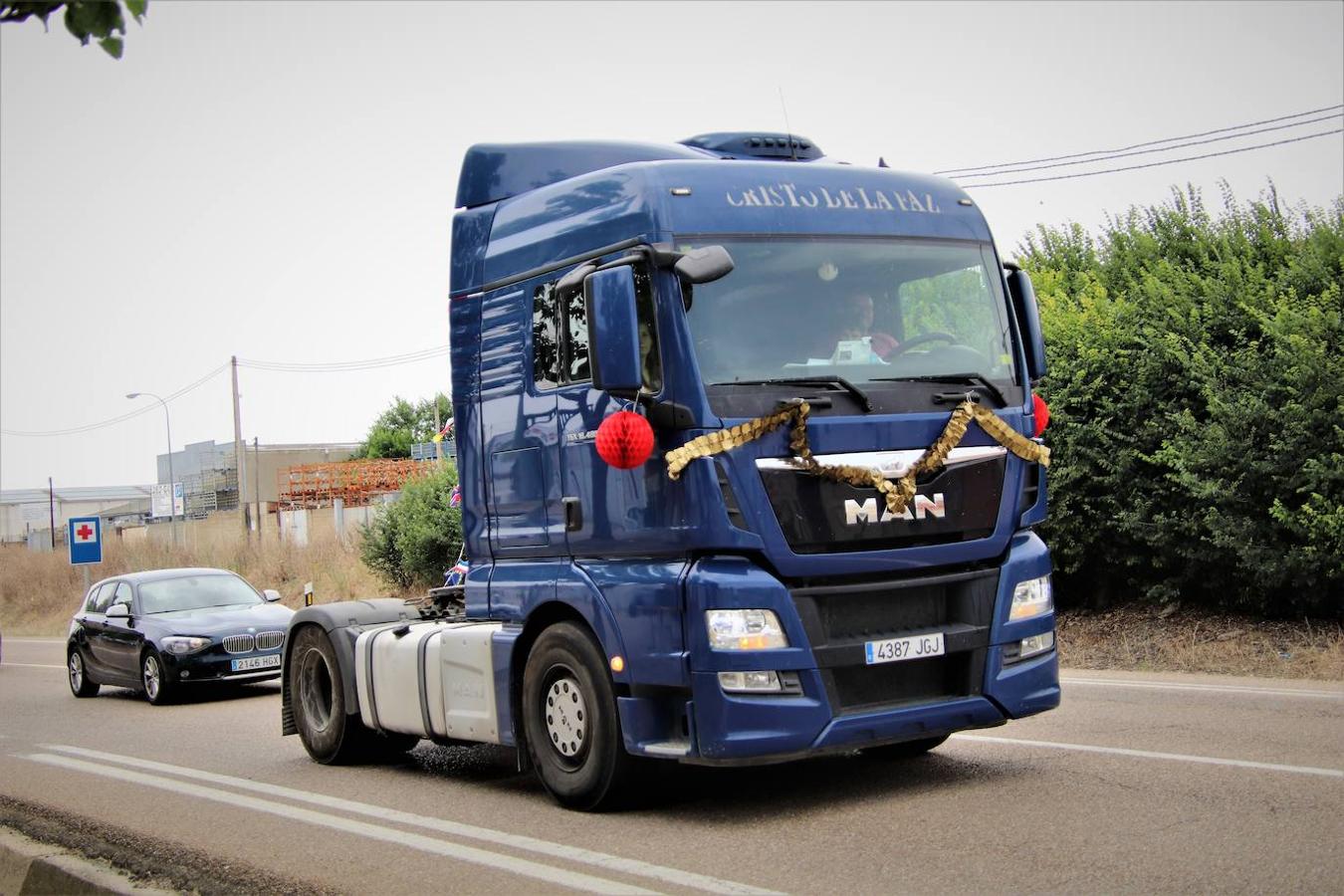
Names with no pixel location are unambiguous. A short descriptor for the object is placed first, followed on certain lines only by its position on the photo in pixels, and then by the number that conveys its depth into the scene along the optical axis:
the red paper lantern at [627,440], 7.35
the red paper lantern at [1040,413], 8.26
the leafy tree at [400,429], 106.94
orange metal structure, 68.42
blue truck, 7.25
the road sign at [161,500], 67.44
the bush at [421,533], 25.92
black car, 17.44
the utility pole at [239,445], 55.09
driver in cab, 7.75
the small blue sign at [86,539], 35.03
